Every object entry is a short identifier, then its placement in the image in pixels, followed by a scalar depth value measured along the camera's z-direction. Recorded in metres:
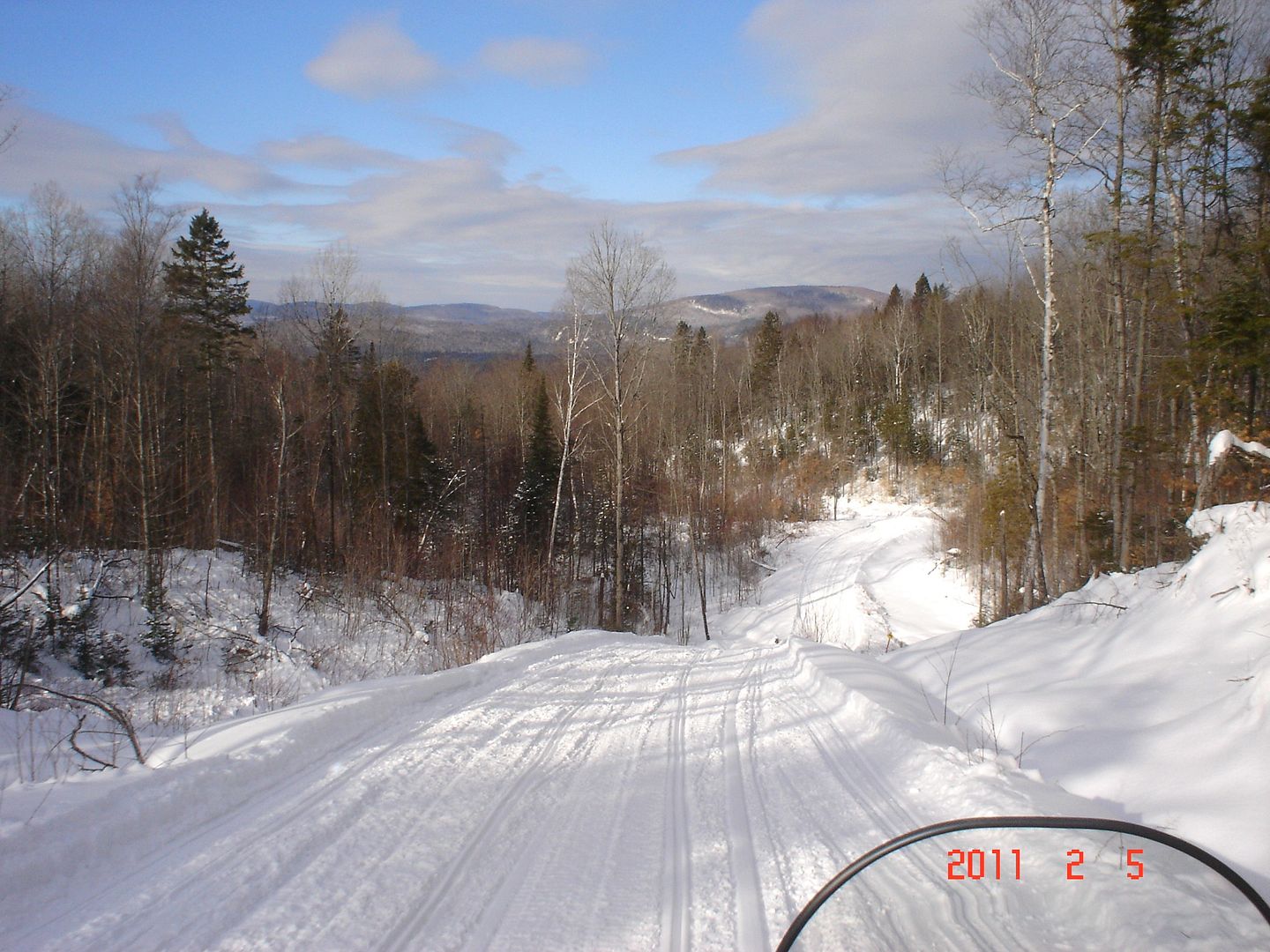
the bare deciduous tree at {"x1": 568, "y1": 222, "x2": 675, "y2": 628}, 22.27
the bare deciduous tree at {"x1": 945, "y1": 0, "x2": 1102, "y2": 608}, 14.63
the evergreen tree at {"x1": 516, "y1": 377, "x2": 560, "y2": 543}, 31.86
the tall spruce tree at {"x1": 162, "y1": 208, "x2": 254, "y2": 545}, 26.42
